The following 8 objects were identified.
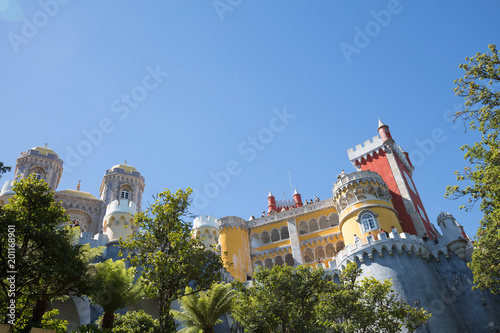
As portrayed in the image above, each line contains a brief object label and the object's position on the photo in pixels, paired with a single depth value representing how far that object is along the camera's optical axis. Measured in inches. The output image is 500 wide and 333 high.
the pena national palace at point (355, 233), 995.9
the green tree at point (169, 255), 631.2
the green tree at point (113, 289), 713.0
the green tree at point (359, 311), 756.0
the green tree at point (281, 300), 722.2
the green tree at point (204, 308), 809.5
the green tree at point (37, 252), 538.3
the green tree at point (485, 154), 689.6
